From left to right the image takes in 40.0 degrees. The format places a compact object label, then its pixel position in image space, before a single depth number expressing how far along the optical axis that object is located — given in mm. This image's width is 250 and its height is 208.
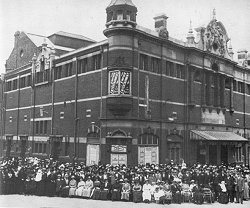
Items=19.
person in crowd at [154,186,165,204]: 18703
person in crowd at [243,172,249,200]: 21141
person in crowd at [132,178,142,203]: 18797
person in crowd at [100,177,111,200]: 19234
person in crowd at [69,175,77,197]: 19719
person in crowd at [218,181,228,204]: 19750
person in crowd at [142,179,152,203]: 18891
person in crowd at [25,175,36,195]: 19938
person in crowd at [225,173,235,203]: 20064
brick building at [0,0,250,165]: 27734
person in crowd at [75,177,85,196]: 19562
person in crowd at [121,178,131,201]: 18984
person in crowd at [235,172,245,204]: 20203
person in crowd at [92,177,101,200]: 19234
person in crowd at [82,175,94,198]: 19375
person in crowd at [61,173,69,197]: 19781
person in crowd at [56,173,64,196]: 19875
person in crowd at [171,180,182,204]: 19172
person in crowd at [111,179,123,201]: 19031
